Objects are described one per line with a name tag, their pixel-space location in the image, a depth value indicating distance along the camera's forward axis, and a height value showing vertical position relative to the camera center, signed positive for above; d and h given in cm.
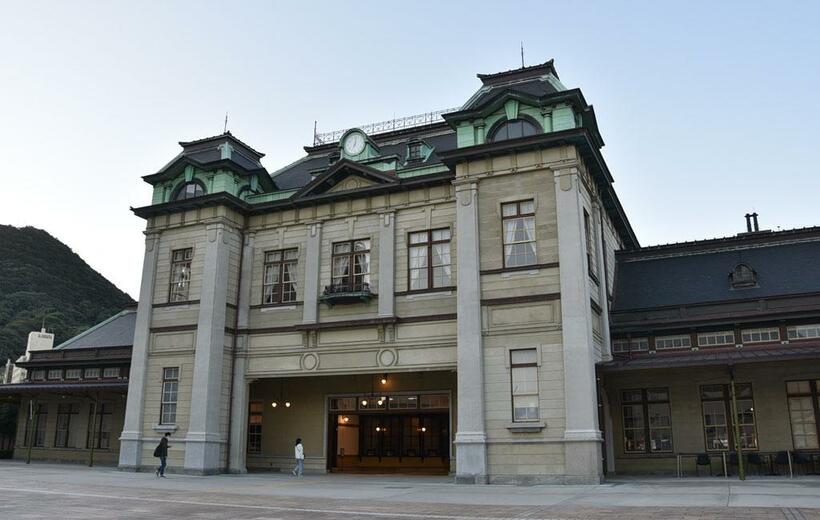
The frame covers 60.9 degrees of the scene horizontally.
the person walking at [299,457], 2523 -109
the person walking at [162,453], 2406 -92
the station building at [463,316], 2167 +378
